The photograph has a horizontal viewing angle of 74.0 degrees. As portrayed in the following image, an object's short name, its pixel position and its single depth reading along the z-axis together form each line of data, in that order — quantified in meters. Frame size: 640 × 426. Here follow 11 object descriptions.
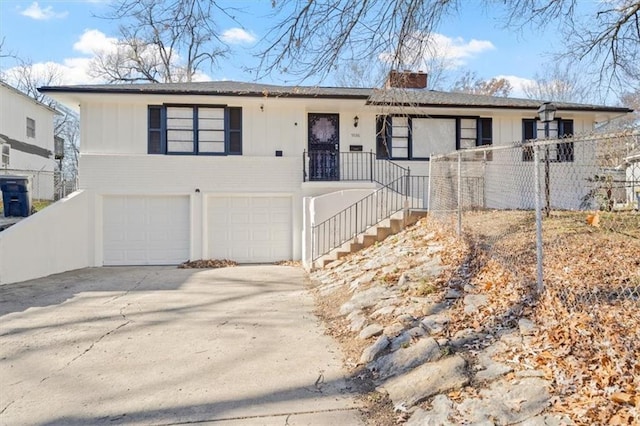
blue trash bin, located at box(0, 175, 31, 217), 11.42
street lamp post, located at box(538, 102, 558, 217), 9.24
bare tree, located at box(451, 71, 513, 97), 28.00
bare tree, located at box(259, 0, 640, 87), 5.65
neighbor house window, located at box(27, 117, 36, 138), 19.52
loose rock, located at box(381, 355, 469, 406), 3.21
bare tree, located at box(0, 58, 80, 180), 31.70
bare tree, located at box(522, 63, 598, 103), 24.48
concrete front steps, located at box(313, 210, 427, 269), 9.63
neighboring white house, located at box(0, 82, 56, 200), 17.33
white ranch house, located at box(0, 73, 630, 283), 11.82
